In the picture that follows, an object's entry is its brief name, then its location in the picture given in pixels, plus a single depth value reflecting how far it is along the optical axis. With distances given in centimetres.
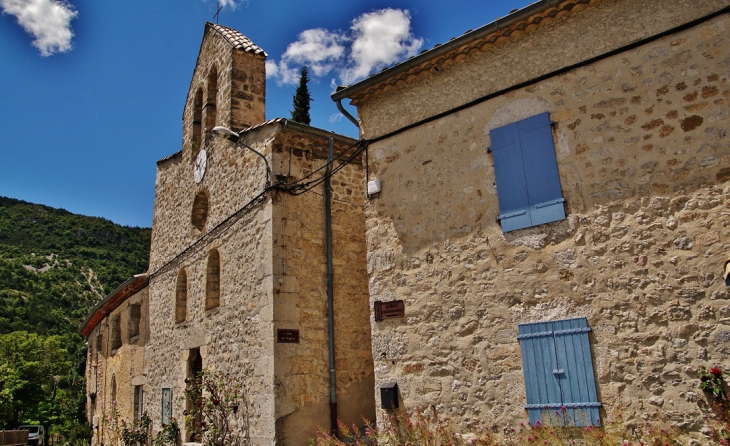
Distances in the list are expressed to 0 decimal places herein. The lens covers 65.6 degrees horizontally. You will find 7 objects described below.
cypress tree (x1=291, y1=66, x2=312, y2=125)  2127
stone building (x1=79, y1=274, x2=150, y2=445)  1450
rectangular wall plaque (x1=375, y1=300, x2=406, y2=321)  680
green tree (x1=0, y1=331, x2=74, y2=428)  2062
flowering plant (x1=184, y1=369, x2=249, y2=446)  886
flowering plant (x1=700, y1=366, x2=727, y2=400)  462
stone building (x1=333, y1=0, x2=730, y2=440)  508
